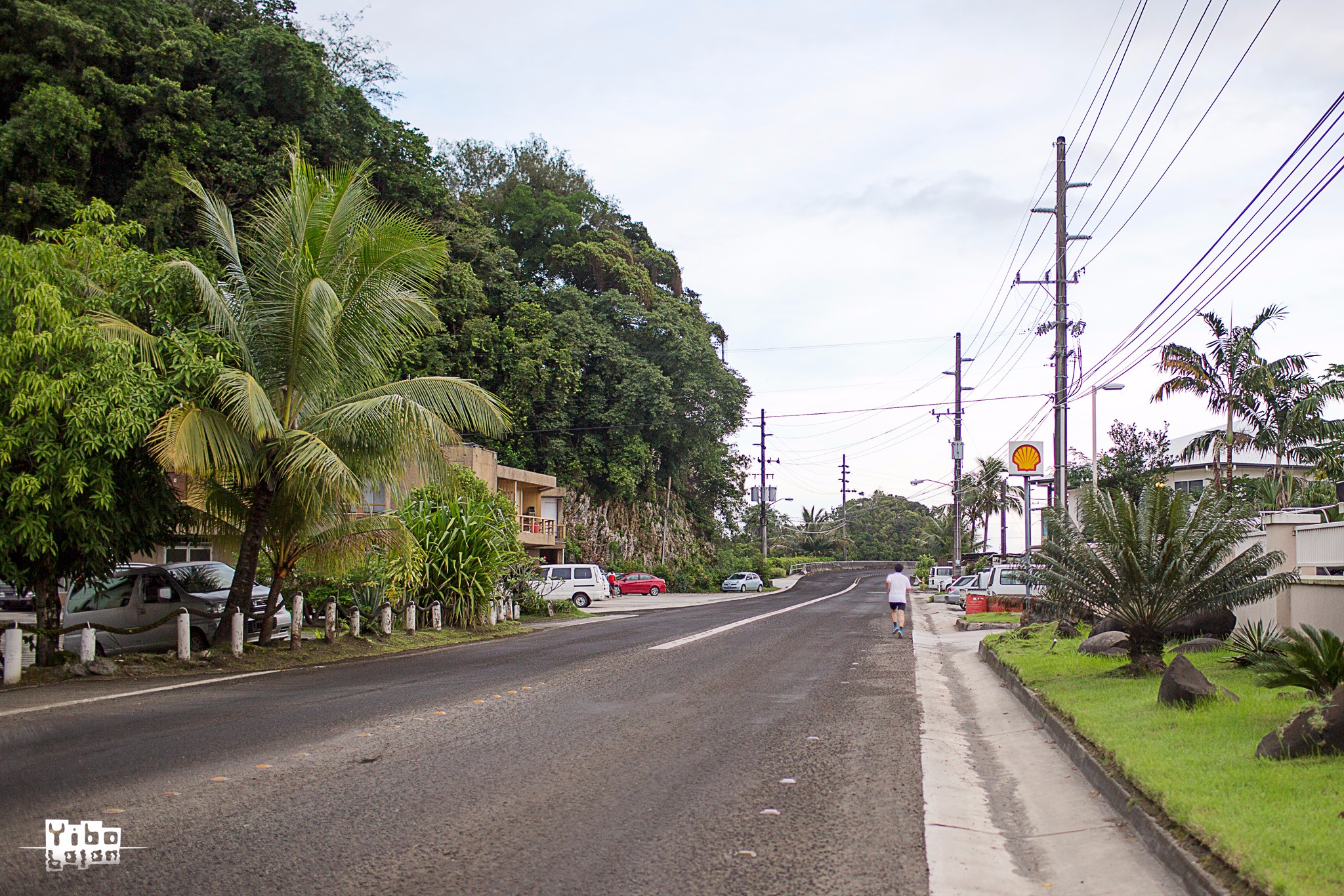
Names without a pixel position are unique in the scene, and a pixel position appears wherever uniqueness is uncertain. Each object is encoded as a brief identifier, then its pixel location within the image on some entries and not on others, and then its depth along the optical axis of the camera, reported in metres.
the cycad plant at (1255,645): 10.90
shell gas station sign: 26.81
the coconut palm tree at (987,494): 71.69
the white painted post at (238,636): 14.66
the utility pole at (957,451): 48.12
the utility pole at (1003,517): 71.18
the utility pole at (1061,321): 22.89
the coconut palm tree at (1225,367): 33.28
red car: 51.97
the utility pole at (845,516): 106.31
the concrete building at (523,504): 29.47
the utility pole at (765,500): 73.28
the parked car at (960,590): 40.56
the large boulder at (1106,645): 13.83
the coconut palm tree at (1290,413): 32.59
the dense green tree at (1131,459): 42.72
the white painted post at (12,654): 12.09
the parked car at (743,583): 61.41
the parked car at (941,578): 54.50
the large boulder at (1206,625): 14.85
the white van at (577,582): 38.44
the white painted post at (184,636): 14.02
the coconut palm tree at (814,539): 104.19
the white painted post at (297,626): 15.99
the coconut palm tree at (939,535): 95.06
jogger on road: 22.81
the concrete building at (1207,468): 47.26
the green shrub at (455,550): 21.05
